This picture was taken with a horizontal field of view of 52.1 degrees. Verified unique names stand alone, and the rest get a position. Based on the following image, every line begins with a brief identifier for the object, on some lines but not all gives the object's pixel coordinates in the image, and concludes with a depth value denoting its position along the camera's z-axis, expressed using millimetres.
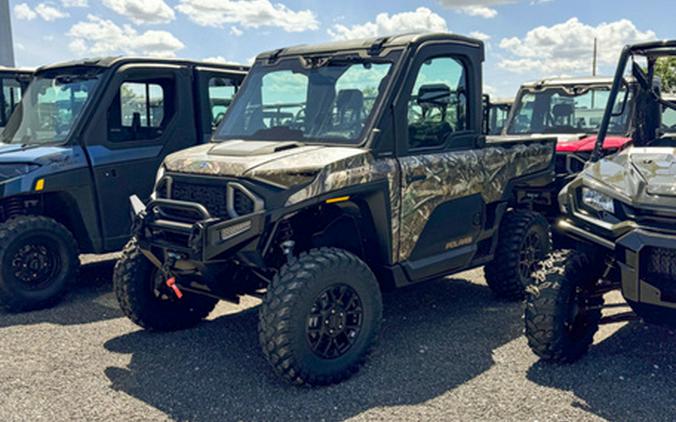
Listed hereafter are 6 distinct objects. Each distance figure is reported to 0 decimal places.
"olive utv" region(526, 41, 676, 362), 4043
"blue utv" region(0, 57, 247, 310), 6246
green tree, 25084
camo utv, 4281
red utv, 8297
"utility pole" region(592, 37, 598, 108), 46031
